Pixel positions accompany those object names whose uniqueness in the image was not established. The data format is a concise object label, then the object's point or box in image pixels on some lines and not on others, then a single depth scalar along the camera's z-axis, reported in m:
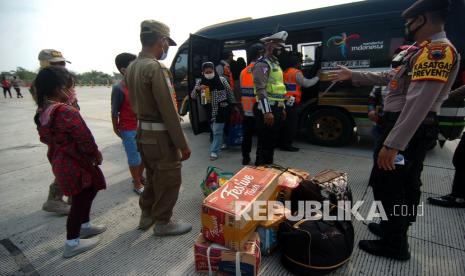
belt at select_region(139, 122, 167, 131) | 2.11
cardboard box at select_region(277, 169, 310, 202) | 2.44
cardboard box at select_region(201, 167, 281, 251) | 1.78
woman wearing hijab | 4.16
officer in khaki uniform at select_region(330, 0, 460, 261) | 1.45
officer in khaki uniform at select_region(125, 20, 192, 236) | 1.99
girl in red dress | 1.94
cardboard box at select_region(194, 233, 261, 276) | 1.77
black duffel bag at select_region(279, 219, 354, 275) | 1.79
